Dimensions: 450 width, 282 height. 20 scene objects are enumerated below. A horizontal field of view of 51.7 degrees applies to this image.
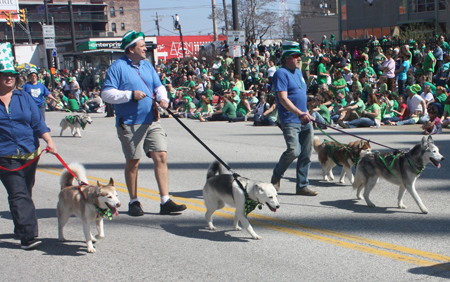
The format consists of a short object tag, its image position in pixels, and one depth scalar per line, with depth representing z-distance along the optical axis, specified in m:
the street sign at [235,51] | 22.02
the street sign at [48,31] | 33.36
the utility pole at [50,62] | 37.46
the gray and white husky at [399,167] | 5.75
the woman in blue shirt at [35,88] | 12.05
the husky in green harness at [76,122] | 14.76
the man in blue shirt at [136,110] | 5.76
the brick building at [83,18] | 90.56
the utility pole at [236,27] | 21.47
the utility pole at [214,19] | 42.88
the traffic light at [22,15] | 37.64
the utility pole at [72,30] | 41.80
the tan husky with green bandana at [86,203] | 4.67
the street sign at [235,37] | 21.62
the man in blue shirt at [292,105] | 6.53
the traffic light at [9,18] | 37.31
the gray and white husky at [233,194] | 4.78
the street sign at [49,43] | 33.57
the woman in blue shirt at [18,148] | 4.89
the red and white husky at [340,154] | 7.04
